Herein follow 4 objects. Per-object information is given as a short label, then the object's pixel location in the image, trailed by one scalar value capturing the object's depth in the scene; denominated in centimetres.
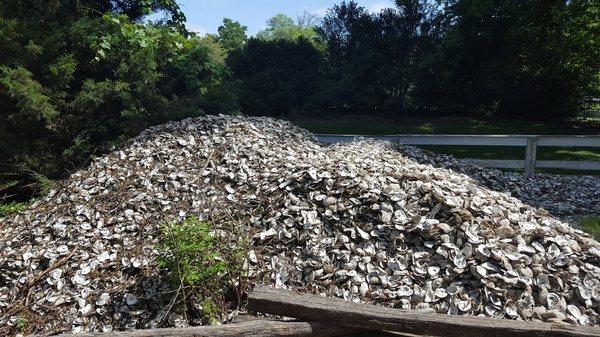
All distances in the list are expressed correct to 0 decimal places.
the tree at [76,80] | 618
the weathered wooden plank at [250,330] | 261
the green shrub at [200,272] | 307
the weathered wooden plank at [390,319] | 246
